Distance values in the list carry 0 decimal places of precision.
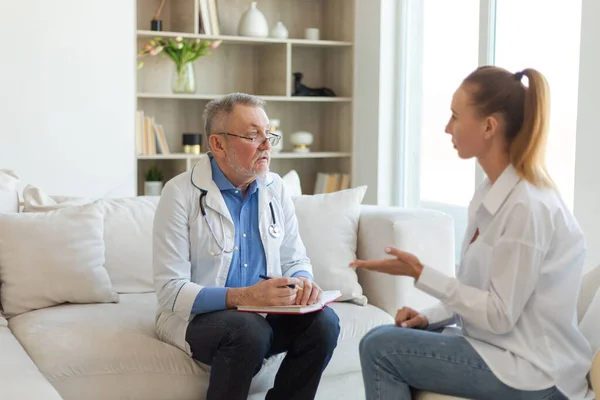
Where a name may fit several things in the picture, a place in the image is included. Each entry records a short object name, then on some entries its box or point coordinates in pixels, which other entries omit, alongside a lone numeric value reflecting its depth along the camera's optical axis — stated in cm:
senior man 229
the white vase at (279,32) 466
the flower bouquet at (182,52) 439
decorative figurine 482
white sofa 236
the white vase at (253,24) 458
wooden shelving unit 457
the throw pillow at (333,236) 300
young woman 178
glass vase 452
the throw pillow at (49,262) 271
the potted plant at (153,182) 448
